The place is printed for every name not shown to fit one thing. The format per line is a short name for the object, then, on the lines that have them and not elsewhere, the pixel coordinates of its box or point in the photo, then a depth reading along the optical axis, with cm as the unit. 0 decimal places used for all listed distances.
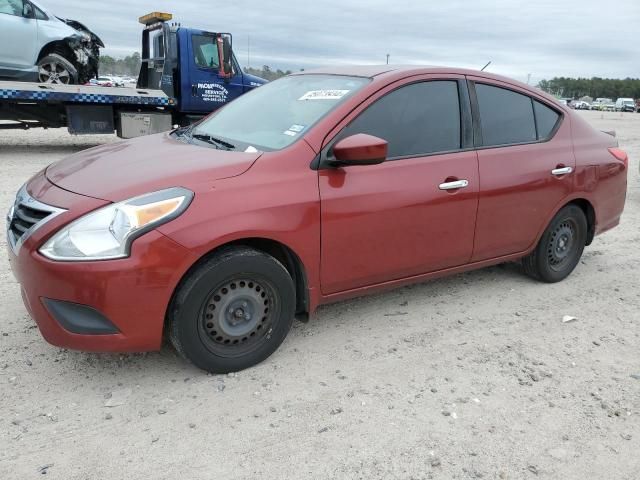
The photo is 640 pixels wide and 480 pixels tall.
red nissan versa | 269
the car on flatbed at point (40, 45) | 1043
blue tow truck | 1112
